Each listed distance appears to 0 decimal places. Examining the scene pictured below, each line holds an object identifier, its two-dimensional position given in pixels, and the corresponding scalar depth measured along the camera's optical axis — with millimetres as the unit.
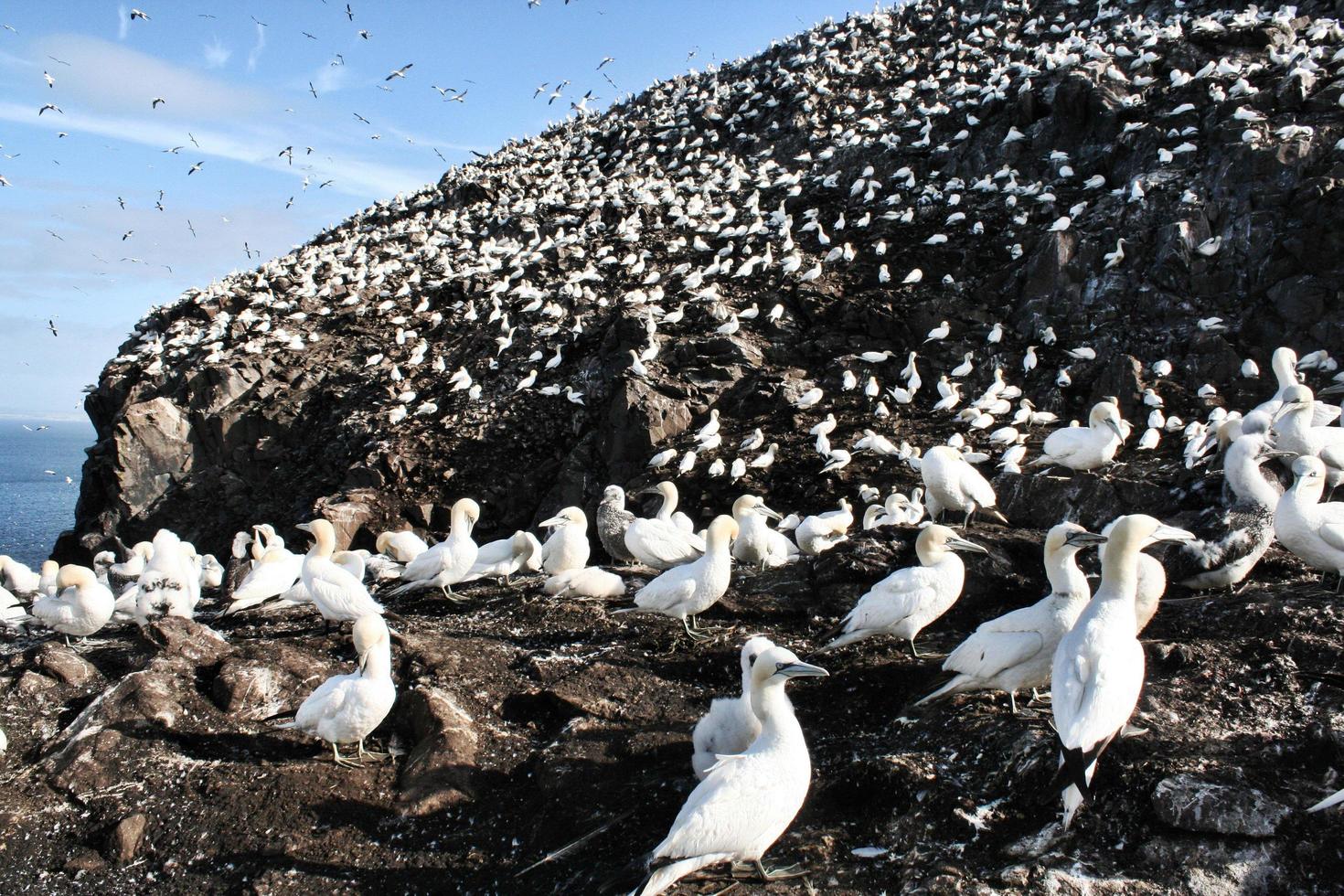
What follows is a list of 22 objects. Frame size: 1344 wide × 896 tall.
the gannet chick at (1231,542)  6824
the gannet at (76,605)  8789
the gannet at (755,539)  10750
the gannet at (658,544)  10258
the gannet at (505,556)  10477
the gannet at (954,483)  10047
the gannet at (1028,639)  5434
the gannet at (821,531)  11984
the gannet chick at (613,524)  12344
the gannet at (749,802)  4148
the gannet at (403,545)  13242
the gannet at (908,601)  6590
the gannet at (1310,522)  6285
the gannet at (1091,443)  11000
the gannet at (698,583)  7637
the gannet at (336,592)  8336
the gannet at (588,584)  9180
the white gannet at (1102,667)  4219
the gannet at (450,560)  9977
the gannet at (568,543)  9867
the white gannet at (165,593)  9203
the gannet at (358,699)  6033
